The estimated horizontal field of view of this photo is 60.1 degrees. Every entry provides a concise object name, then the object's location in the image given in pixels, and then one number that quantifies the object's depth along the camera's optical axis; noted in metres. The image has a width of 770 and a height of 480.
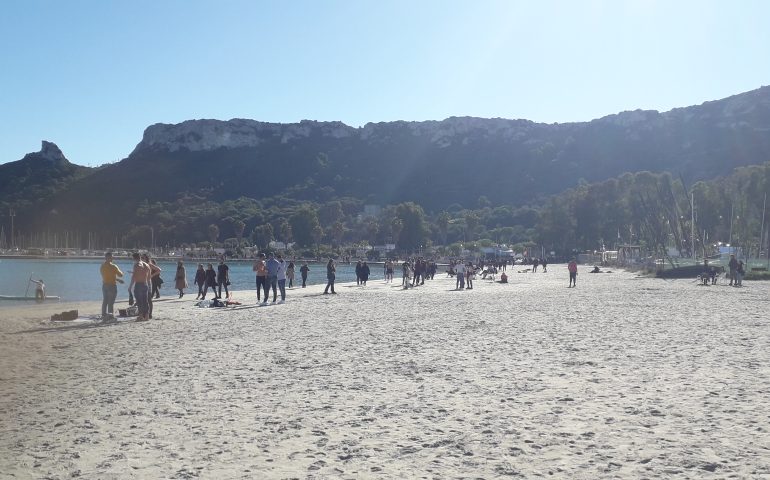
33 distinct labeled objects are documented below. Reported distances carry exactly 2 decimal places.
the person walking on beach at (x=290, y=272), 35.08
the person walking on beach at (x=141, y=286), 16.56
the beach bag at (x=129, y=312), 18.05
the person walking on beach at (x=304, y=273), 35.68
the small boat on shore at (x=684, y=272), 42.19
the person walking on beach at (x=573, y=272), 34.75
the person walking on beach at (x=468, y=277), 34.56
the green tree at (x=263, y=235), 161.88
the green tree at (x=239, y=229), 165.38
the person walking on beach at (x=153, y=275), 17.41
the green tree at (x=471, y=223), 143.11
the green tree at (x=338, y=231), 155.48
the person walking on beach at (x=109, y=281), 16.33
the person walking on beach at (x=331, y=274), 29.33
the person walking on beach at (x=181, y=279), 25.98
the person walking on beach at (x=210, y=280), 24.89
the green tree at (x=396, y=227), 144.88
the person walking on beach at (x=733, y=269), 32.19
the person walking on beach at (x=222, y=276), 24.13
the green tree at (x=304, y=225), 157.88
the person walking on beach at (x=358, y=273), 38.22
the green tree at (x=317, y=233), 156.00
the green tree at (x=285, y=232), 157.88
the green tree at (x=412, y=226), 148.25
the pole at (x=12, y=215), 164.40
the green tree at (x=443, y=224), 145.50
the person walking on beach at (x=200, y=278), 25.86
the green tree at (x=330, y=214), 171.88
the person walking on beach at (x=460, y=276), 34.06
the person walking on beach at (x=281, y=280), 23.52
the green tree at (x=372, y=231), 156.00
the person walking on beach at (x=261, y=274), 23.45
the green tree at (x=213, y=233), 163.60
